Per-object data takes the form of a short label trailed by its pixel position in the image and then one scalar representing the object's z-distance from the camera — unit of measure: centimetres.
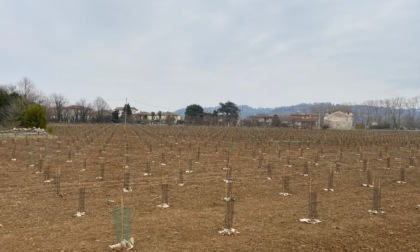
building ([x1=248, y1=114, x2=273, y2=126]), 10867
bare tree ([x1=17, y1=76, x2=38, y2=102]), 6369
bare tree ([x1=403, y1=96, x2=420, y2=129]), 9582
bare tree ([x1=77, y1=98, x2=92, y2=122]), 8715
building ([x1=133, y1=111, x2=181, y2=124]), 8691
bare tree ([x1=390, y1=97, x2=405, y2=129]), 11625
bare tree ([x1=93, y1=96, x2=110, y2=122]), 12272
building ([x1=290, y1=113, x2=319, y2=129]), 9731
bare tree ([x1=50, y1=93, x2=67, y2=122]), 8046
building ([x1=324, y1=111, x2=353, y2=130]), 9744
